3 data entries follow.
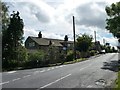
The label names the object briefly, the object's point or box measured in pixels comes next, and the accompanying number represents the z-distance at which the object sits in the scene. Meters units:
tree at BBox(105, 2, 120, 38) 21.45
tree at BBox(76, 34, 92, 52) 28.04
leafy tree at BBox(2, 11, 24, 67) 14.87
